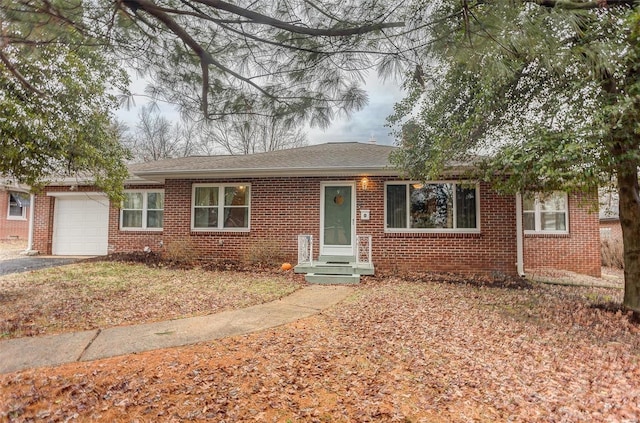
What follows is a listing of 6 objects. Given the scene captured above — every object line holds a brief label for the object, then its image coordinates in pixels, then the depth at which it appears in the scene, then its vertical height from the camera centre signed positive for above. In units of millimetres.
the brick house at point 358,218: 8695 +235
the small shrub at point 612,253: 12734 -921
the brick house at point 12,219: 16453 +210
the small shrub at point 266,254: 9347 -787
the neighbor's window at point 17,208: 16531 +763
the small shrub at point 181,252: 9688 -780
